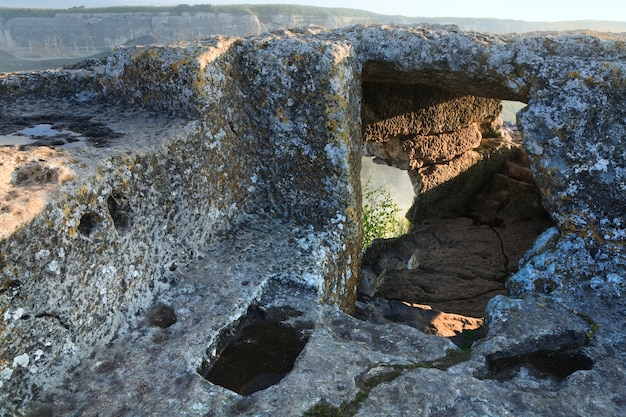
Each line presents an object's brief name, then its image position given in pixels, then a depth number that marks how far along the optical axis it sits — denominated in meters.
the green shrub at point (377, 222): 10.49
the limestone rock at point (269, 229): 2.32
